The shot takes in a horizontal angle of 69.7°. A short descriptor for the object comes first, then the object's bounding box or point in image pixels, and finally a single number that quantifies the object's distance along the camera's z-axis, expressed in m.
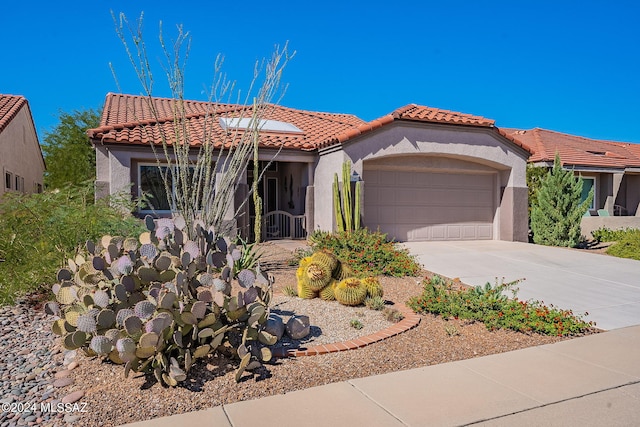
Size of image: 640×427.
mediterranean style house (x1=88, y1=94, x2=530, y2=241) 13.41
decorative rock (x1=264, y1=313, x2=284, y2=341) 5.06
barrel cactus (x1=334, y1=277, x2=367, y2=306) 6.64
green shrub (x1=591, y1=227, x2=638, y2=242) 16.28
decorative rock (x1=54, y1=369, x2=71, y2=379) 4.30
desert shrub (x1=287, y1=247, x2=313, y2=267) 10.15
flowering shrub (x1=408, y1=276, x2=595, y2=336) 5.91
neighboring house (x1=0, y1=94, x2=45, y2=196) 18.09
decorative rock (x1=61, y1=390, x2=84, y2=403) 3.80
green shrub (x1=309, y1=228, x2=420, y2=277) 9.28
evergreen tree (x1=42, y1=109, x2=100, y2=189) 24.77
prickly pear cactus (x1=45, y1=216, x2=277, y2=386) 3.99
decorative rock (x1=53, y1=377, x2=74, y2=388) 4.11
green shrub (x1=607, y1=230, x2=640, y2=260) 12.65
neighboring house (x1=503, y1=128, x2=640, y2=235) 19.02
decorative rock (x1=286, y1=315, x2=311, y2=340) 5.26
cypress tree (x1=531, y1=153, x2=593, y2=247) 14.93
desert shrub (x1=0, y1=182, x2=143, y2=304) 6.86
